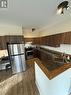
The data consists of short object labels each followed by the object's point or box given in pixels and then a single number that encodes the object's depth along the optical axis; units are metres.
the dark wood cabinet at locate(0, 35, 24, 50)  2.98
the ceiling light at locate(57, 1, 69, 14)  1.51
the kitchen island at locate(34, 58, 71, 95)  0.99
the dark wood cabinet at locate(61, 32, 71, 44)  2.09
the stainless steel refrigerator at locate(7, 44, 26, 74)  2.95
